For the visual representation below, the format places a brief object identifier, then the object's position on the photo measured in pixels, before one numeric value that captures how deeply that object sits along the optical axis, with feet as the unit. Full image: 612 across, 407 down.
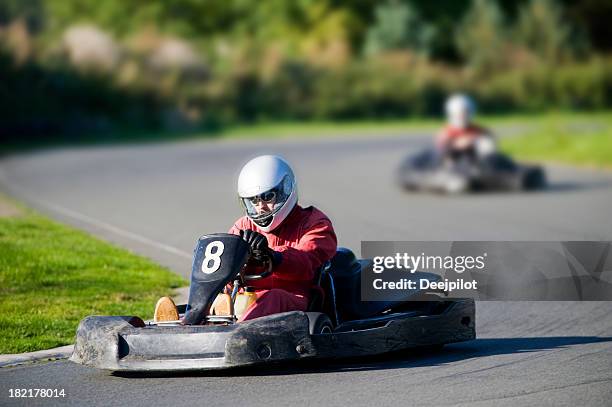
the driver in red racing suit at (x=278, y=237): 48.08
